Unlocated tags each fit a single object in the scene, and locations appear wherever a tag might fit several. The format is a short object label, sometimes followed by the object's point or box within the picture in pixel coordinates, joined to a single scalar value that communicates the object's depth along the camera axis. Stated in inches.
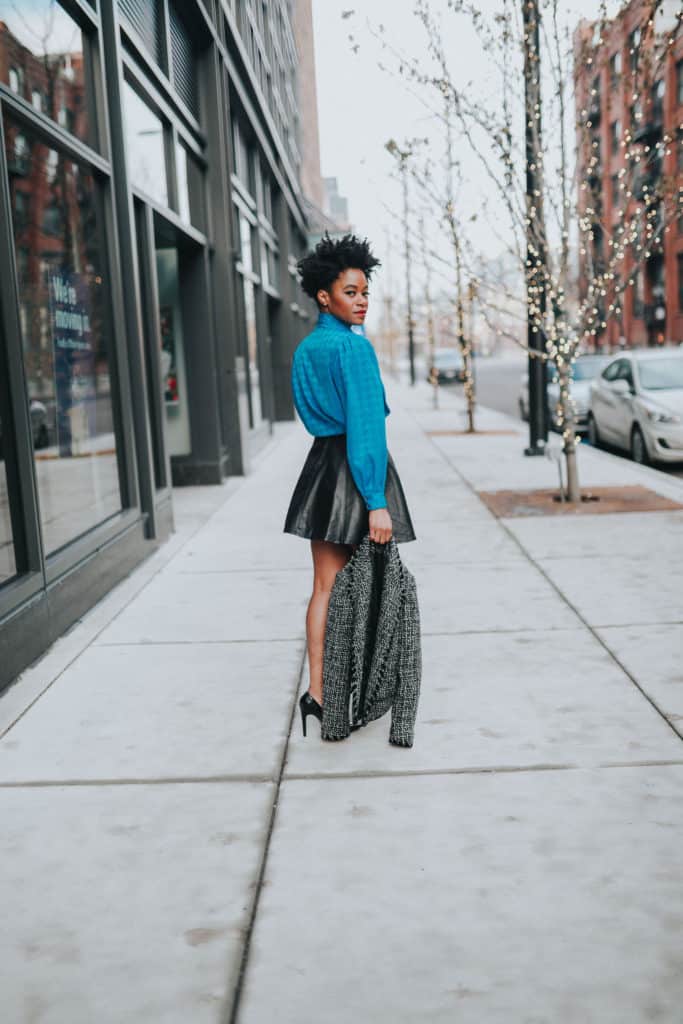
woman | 139.9
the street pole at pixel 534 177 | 348.2
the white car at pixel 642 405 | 473.1
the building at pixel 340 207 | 4503.4
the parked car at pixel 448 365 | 1715.1
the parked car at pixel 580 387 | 633.0
